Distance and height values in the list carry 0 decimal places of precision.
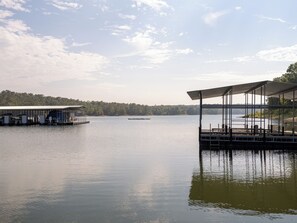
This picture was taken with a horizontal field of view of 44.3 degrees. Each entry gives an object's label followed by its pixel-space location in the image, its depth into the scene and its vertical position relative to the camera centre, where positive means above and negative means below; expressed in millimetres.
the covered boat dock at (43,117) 112812 -79
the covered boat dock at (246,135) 40188 -2187
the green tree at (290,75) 109700 +12594
